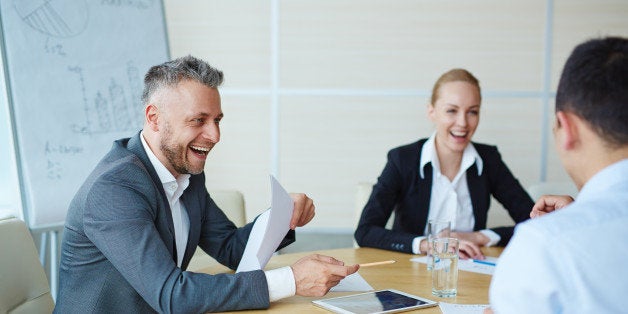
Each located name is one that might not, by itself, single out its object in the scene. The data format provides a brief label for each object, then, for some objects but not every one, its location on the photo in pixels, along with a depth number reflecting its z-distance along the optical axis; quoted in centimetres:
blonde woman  282
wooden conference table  165
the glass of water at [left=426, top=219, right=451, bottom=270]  212
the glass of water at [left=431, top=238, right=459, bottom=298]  177
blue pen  217
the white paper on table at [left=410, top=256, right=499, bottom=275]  206
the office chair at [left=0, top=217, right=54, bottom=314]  173
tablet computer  156
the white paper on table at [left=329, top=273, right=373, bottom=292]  179
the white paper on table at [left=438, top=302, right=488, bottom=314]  159
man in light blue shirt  90
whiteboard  281
